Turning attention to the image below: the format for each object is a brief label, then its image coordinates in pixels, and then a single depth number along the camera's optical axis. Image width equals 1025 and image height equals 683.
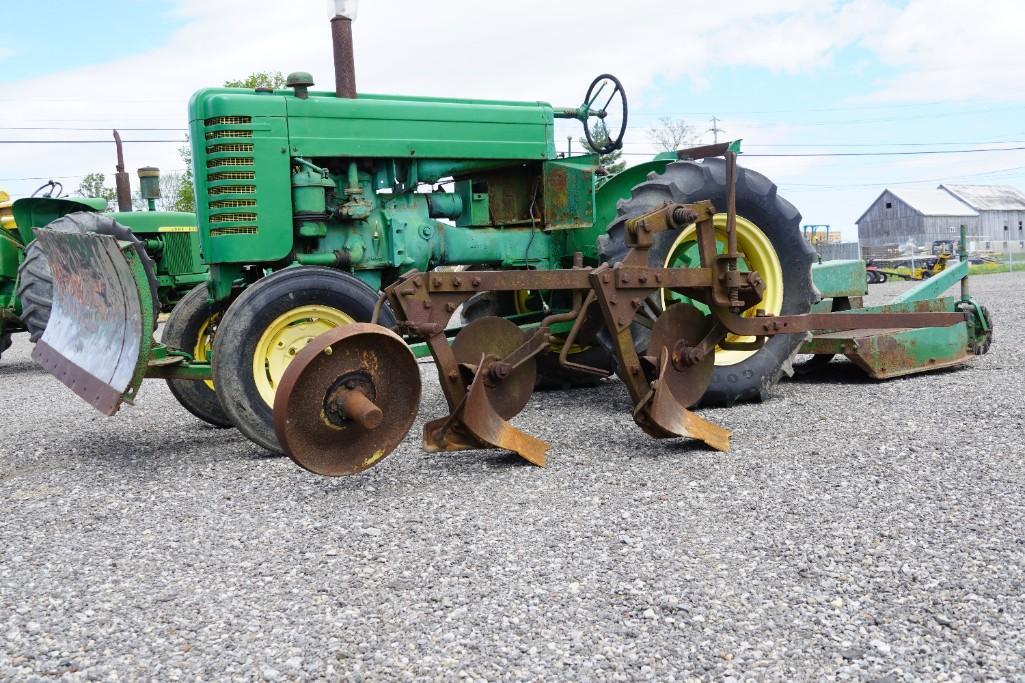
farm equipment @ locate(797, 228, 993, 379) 6.30
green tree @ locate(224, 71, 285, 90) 29.30
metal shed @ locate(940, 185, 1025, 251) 49.56
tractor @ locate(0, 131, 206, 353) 8.42
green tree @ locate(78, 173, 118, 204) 34.00
